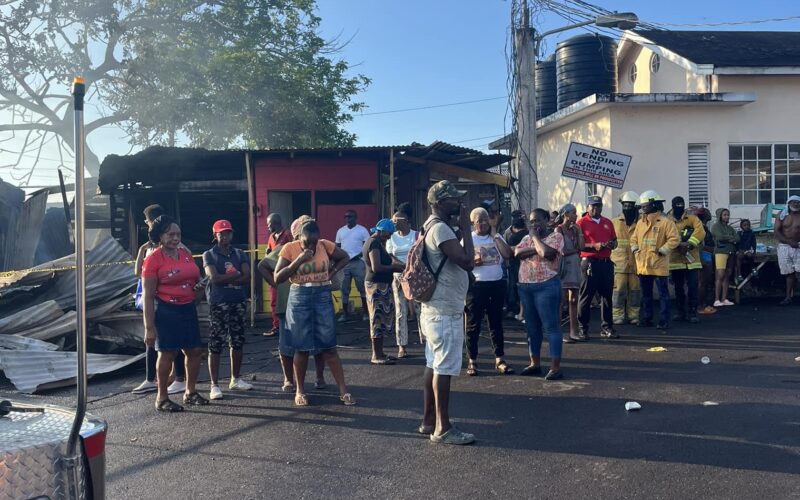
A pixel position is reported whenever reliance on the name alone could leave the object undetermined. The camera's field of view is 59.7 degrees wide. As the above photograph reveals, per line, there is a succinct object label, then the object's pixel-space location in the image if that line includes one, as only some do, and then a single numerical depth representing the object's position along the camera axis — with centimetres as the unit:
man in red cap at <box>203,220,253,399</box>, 697
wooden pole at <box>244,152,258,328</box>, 1253
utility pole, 1229
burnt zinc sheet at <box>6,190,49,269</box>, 1270
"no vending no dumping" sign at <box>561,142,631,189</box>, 1223
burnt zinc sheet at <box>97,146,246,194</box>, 1251
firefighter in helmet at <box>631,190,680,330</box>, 966
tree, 1894
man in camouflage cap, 524
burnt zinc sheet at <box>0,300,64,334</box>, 855
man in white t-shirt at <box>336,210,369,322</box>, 1184
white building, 1352
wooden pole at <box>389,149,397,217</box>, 1237
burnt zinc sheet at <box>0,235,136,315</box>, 948
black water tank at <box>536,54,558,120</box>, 1812
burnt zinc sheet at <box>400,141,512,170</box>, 1302
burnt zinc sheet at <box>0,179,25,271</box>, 1270
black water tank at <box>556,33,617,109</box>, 1605
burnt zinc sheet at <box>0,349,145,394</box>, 777
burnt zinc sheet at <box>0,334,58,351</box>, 811
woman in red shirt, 636
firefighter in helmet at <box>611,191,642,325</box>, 1023
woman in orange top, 646
